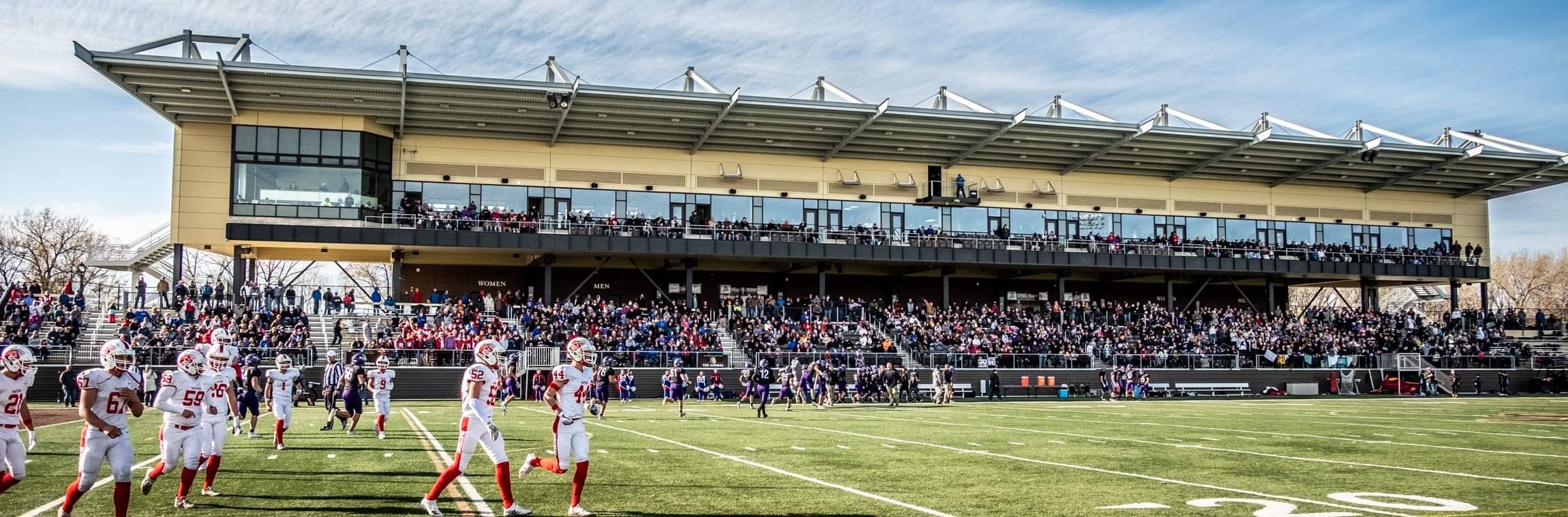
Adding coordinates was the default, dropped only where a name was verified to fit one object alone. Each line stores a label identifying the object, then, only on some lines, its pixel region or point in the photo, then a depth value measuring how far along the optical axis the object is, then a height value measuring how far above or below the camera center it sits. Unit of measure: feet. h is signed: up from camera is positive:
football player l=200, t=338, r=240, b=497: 40.09 -2.72
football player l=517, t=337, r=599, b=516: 35.27 -2.19
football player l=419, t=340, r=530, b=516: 34.40 -2.73
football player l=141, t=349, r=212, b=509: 36.47 -2.50
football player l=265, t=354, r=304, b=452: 58.29 -3.15
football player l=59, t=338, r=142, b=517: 32.24 -2.72
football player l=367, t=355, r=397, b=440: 65.41 -3.31
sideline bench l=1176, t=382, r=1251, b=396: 148.56 -7.12
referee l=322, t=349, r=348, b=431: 72.43 -3.15
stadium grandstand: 137.80 +15.63
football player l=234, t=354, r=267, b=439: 59.16 -3.21
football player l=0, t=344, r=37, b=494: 33.24 -2.09
